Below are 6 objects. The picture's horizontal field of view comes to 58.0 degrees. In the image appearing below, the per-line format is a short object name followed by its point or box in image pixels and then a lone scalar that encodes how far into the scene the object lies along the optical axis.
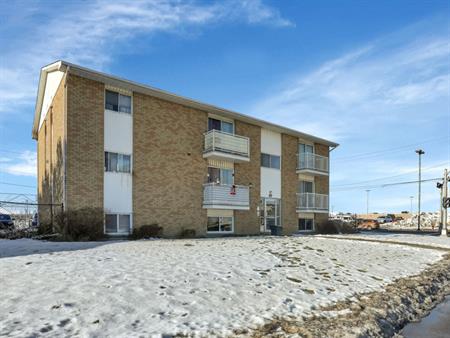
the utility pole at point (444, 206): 30.44
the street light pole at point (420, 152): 53.00
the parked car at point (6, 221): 23.14
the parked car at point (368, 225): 50.62
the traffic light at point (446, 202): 30.14
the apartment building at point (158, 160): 18.06
